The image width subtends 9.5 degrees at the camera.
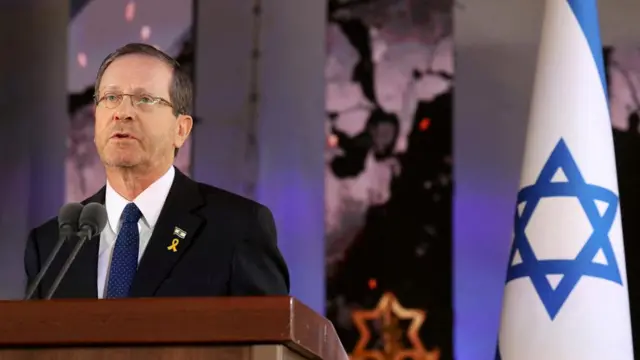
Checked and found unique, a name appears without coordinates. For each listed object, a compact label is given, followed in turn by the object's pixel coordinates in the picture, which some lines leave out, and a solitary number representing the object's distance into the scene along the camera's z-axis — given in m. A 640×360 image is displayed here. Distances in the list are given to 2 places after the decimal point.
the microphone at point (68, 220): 6.49
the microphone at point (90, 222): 6.49
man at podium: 6.69
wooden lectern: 6.06
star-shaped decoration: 8.39
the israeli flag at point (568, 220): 7.77
